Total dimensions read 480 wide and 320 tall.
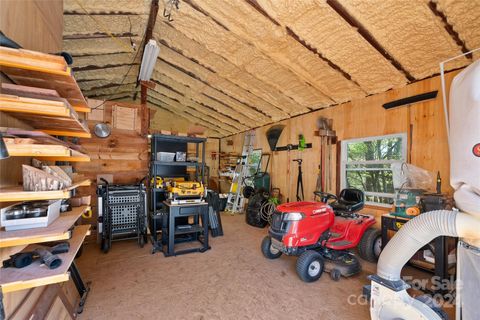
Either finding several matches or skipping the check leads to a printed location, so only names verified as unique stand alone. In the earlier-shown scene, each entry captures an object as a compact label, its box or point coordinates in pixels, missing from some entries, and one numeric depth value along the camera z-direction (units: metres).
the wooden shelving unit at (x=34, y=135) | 0.98
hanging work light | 3.32
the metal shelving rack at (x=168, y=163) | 3.51
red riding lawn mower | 2.59
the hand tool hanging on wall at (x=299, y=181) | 4.94
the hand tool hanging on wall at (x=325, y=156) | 4.29
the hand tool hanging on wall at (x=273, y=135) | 5.59
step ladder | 6.37
